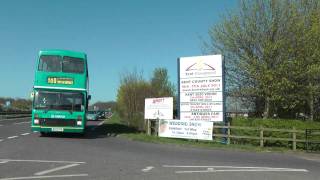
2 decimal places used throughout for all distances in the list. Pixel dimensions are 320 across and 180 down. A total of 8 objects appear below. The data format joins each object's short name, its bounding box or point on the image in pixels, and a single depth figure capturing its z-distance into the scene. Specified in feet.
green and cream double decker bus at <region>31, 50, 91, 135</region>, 45.60
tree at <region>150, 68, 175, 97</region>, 105.03
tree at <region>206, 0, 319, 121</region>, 56.00
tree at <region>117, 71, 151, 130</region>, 88.08
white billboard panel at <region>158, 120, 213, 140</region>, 47.41
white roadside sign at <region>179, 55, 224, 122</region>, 48.09
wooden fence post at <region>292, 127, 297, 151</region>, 42.31
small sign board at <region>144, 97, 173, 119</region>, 51.52
